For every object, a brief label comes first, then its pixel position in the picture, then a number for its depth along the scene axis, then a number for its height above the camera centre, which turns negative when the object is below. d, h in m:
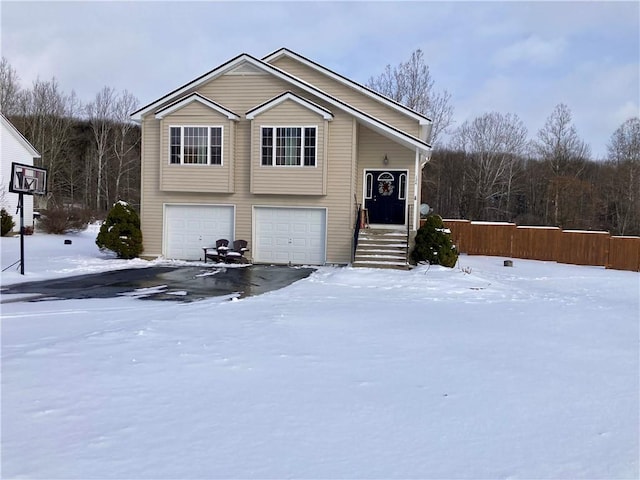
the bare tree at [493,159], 44.97 +6.02
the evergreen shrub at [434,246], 16.58 -0.79
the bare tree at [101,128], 46.28 +8.62
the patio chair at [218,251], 17.88 -1.20
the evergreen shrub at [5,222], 25.76 -0.40
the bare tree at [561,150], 45.38 +6.88
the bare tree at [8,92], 43.69 +10.91
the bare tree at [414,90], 36.91 +9.92
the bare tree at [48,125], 43.97 +8.17
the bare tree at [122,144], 46.41 +6.99
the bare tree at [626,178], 41.16 +4.07
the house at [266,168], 17.77 +1.90
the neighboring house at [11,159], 28.28 +3.33
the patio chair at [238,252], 17.73 -1.20
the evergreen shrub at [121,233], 17.98 -0.61
